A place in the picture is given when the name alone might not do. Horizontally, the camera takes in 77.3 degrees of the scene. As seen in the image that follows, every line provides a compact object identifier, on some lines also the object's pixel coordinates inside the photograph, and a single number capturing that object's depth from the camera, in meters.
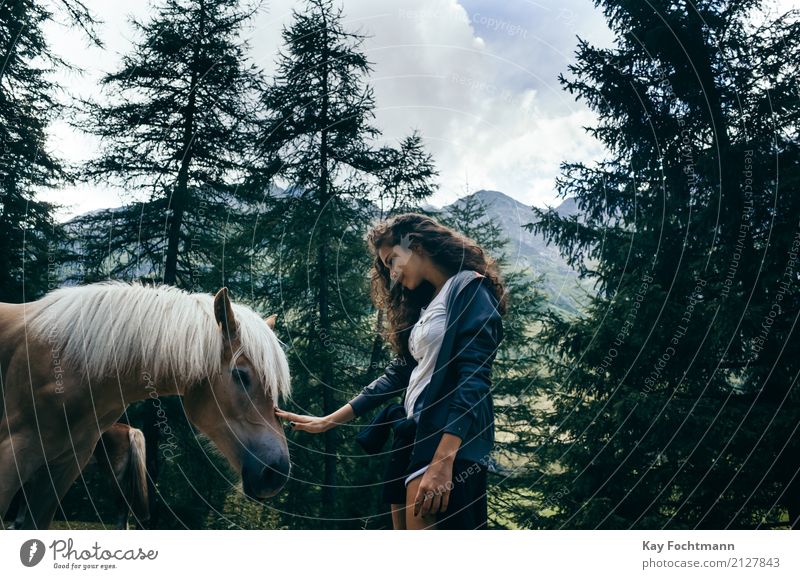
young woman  1.53
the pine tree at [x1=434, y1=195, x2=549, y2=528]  6.81
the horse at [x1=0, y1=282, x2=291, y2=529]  1.99
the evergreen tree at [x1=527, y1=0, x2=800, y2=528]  3.20
